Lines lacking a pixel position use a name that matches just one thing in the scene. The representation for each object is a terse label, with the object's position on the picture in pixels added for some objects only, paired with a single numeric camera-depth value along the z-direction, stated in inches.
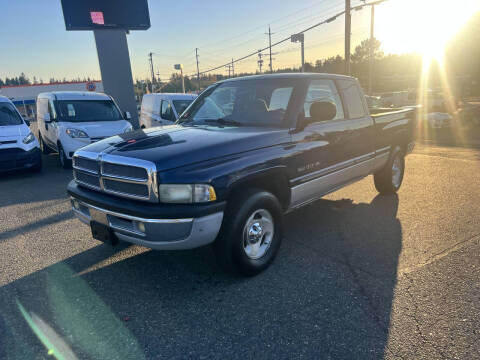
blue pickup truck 105.1
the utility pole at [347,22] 771.4
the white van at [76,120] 327.0
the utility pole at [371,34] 1249.5
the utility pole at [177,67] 1536.2
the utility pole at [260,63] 2807.6
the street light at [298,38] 1013.2
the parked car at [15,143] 290.4
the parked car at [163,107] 393.1
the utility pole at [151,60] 3050.7
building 2271.2
